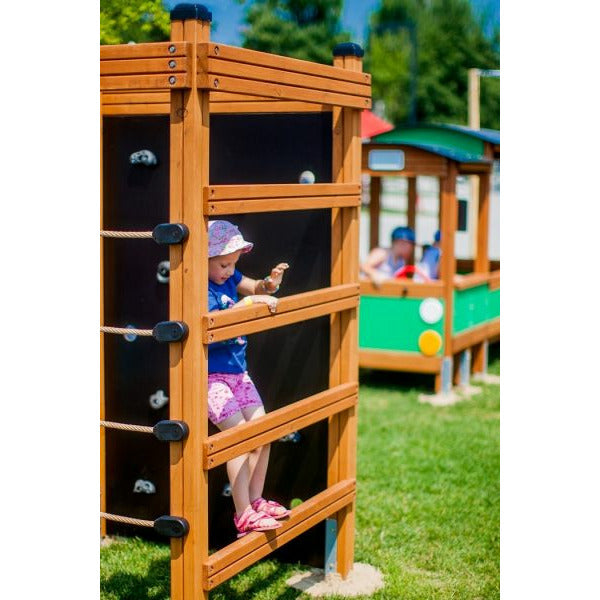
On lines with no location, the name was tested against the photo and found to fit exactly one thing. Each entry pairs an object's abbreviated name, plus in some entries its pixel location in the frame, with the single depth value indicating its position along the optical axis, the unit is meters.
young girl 3.77
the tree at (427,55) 38.12
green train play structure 8.34
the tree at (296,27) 29.97
